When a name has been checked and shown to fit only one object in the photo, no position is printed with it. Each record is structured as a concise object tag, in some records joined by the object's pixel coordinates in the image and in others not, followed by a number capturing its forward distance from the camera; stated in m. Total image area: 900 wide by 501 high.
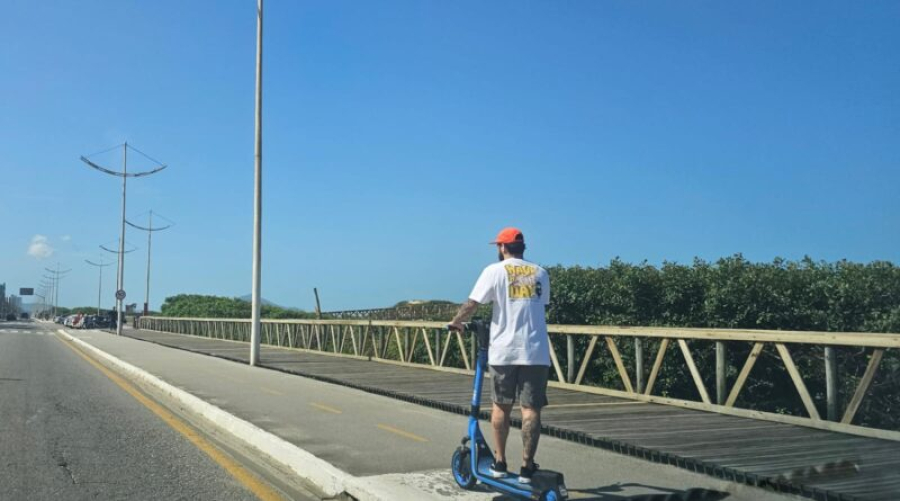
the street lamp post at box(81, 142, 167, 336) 45.09
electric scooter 5.03
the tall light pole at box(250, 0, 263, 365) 19.28
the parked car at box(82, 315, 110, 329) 71.25
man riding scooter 5.31
